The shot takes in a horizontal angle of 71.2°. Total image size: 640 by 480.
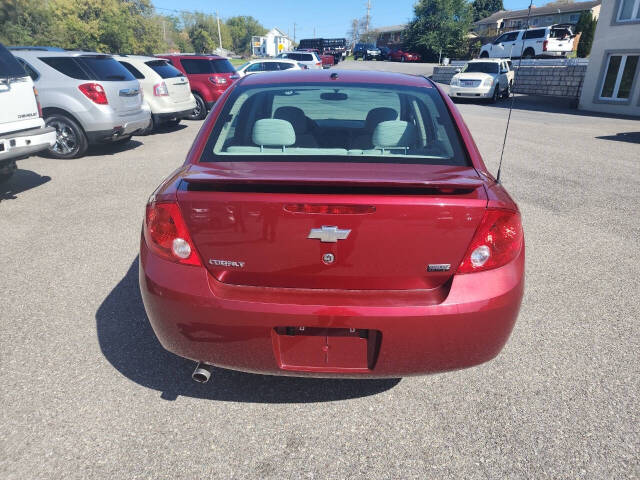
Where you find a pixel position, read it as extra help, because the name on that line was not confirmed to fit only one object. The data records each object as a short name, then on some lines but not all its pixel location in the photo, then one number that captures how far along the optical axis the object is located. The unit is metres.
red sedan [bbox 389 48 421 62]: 56.41
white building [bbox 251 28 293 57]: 74.56
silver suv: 7.74
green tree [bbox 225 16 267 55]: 126.31
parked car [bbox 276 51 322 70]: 25.19
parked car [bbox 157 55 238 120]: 12.70
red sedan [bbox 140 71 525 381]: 1.87
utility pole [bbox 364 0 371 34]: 113.69
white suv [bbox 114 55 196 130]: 10.49
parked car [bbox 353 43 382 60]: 60.56
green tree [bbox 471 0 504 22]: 84.06
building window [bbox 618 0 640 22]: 16.80
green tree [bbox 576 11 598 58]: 29.55
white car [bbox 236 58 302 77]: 18.00
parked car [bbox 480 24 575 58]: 32.34
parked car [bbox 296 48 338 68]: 41.78
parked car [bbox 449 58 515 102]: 19.47
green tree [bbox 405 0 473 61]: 57.12
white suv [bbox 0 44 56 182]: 5.48
